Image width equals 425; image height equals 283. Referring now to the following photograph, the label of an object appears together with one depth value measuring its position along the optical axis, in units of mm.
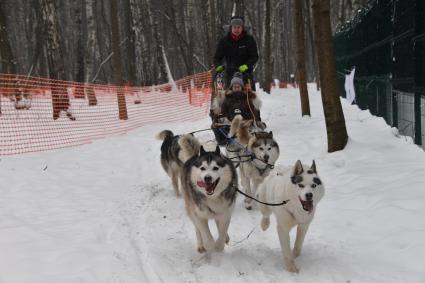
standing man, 8342
